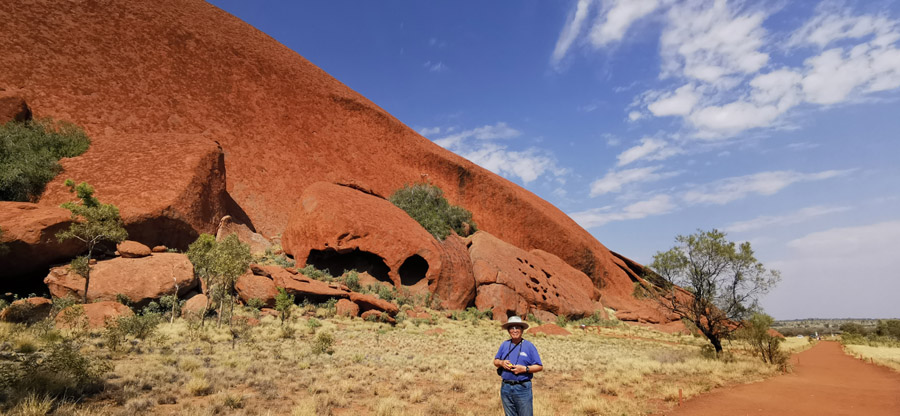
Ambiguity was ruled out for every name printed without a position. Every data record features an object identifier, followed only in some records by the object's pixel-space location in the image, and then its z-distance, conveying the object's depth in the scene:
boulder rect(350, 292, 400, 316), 20.80
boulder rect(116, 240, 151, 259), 17.91
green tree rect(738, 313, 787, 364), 17.39
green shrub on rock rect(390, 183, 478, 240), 33.25
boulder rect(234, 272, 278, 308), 19.20
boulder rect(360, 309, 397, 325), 19.98
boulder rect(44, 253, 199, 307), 15.88
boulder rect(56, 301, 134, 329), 12.73
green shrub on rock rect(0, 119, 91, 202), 19.92
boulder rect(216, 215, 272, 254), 25.06
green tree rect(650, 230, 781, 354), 17.59
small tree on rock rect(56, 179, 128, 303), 15.62
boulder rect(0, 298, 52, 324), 13.45
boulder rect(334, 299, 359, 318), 19.97
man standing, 4.61
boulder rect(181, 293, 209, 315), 17.11
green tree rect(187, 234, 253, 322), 17.20
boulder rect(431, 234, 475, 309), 25.70
